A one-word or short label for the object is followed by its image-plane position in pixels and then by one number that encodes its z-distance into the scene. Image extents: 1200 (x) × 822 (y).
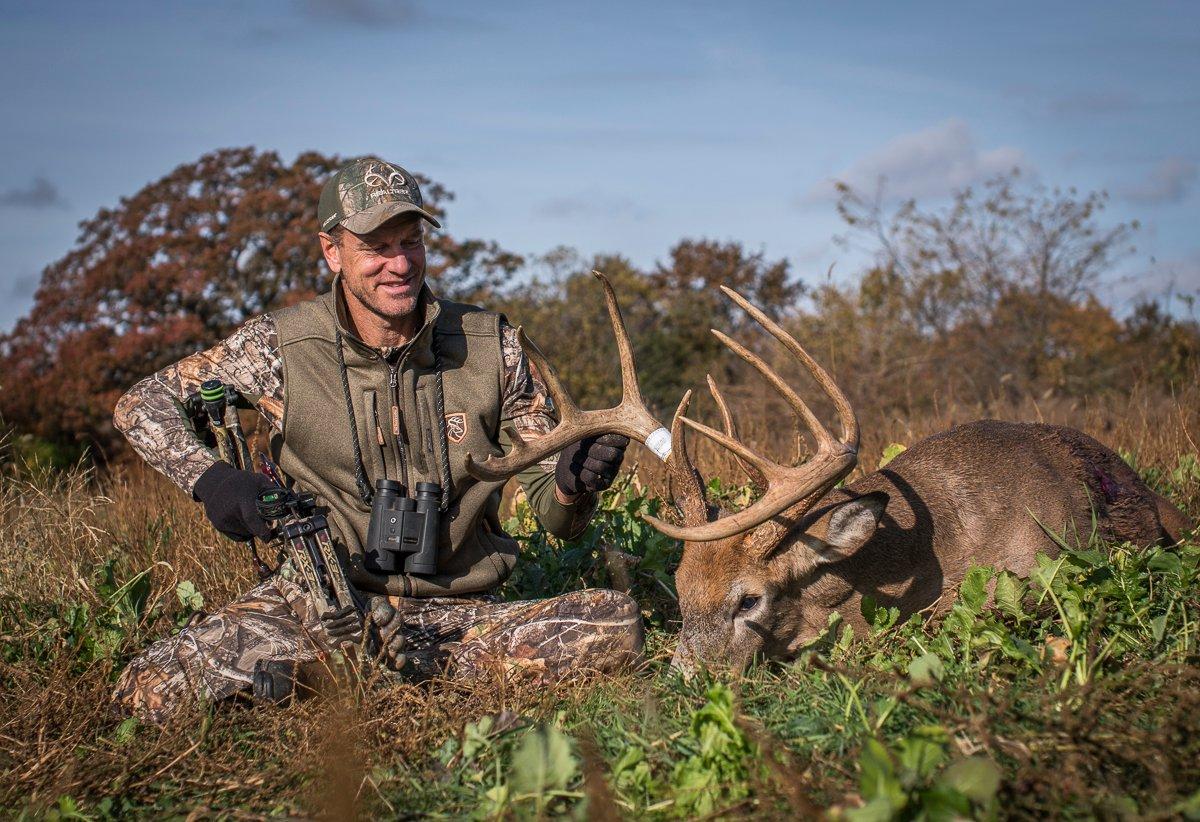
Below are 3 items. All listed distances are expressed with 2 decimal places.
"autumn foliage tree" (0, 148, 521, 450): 14.36
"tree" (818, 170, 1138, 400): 14.41
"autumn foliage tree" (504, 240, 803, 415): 15.08
